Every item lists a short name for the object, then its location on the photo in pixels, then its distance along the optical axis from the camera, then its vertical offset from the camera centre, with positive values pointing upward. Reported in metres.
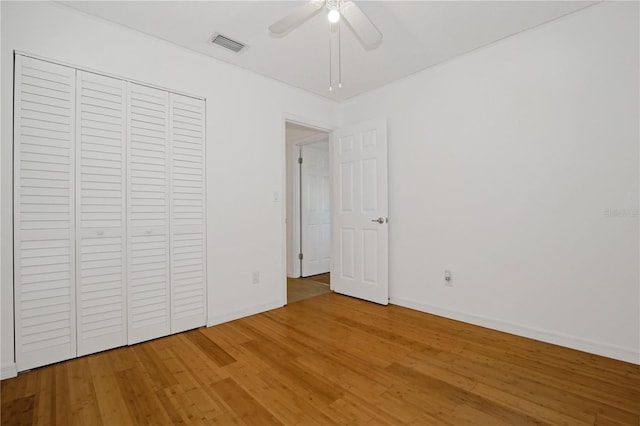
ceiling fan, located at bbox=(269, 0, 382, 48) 1.81 +1.26
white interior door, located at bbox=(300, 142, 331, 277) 4.78 +0.11
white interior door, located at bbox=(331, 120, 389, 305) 3.38 +0.04
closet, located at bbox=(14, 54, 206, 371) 2.01 +0.04
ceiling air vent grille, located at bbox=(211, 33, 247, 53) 2.52 +1.54
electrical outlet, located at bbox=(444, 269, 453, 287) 2.95 -0.64
